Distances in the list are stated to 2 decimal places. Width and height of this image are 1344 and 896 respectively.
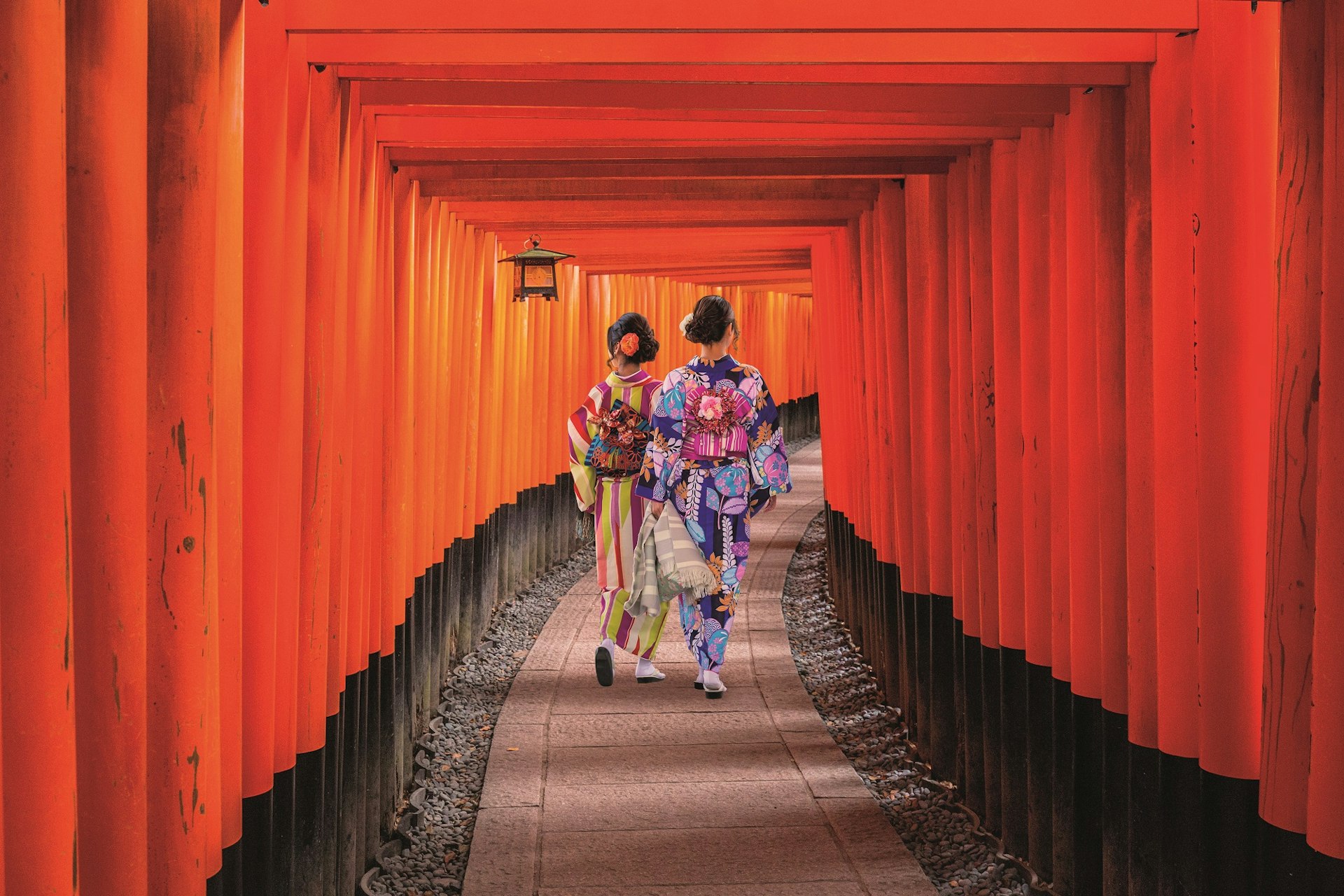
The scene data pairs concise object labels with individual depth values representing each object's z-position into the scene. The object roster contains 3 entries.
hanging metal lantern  7.64
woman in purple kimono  6.65
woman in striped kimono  7.35
